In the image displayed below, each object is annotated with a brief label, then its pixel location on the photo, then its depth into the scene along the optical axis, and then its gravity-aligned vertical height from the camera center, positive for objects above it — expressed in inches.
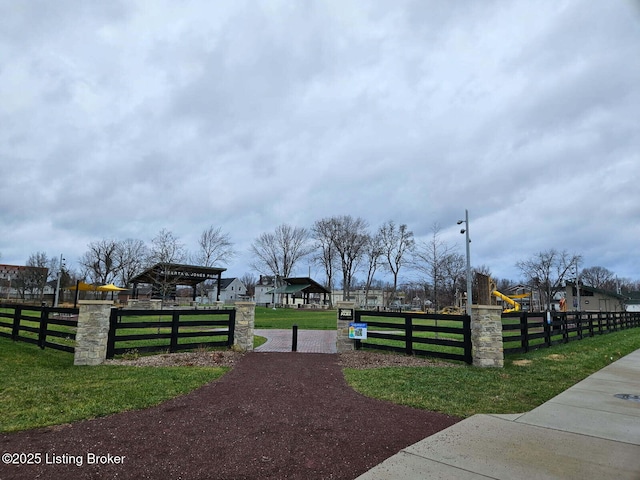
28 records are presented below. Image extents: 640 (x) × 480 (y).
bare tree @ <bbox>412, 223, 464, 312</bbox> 928.6 +56.9
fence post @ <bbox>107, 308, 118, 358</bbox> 364.5 -48.2
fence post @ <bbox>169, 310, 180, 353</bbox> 410.3 -55.9
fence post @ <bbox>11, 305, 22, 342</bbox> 456.8 -52.2
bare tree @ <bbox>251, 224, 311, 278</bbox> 2379.4 +199.5
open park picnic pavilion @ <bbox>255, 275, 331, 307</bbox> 2091.8 -10.7
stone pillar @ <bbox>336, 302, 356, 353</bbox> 449.4 -44.5
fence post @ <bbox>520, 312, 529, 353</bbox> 426.8 -47.2
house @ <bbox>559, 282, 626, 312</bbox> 1896.3 -33.1
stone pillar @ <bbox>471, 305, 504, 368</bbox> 358.6 -43.4
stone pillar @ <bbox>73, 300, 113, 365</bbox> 348.2 -47.3
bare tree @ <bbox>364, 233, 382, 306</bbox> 2217.0 +210.8
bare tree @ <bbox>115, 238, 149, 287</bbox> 2188.5 +132.6
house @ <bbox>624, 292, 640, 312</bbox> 2036.2 -48.7
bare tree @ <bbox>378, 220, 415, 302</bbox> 2133.4 +252.9
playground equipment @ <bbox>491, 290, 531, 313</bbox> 1293.1 -43.9
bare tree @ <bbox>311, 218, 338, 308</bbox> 2309.3 +240.6
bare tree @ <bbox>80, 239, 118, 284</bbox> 2204.7 +117.3
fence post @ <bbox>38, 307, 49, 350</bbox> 406.9 -49.6
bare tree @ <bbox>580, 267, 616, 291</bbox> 3354.8 +149.1
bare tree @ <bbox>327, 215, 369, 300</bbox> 2274.9 +266.9
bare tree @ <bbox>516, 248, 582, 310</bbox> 2369.6 +108.8
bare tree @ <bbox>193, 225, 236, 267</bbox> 1927.9 +188.2
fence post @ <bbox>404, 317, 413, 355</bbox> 410.0 -51.8
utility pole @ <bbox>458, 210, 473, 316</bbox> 770.2 +98.7
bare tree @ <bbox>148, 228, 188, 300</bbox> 998.5 +73.6
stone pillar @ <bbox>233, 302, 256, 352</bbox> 442.3 -47.3
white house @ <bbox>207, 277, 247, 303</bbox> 3292.3 -34.2
